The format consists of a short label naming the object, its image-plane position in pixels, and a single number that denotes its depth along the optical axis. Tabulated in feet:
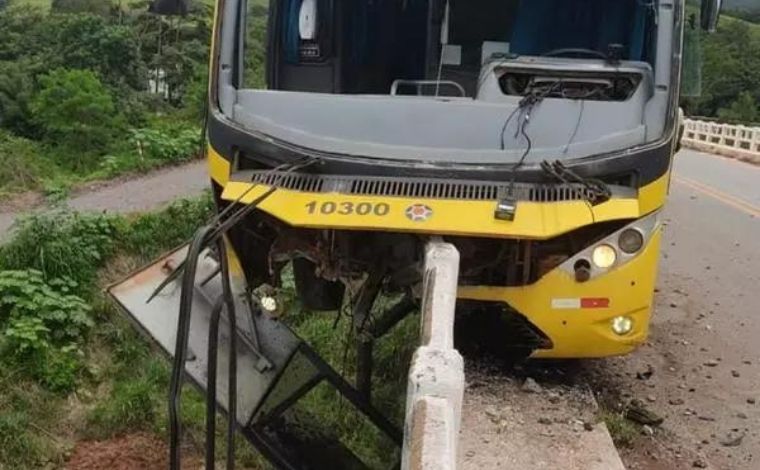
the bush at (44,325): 24.94
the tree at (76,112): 64.69
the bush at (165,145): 55.57
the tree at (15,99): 86.17
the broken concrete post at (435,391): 8.71
